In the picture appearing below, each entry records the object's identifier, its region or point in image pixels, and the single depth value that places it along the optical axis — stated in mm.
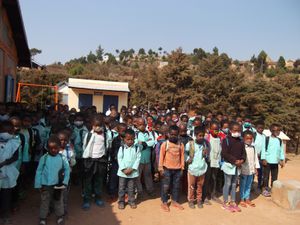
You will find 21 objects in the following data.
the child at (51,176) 3157
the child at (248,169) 4388
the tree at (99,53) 78011
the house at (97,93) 17918
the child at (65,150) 3365
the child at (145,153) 4317
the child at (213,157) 4418
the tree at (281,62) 59689
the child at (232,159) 4155
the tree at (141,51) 101506
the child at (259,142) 5012
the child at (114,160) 4182
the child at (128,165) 3928
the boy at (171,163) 4017
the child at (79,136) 4069
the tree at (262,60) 59179
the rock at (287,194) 4443
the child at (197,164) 4121
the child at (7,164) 3117
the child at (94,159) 3864
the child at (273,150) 4893
